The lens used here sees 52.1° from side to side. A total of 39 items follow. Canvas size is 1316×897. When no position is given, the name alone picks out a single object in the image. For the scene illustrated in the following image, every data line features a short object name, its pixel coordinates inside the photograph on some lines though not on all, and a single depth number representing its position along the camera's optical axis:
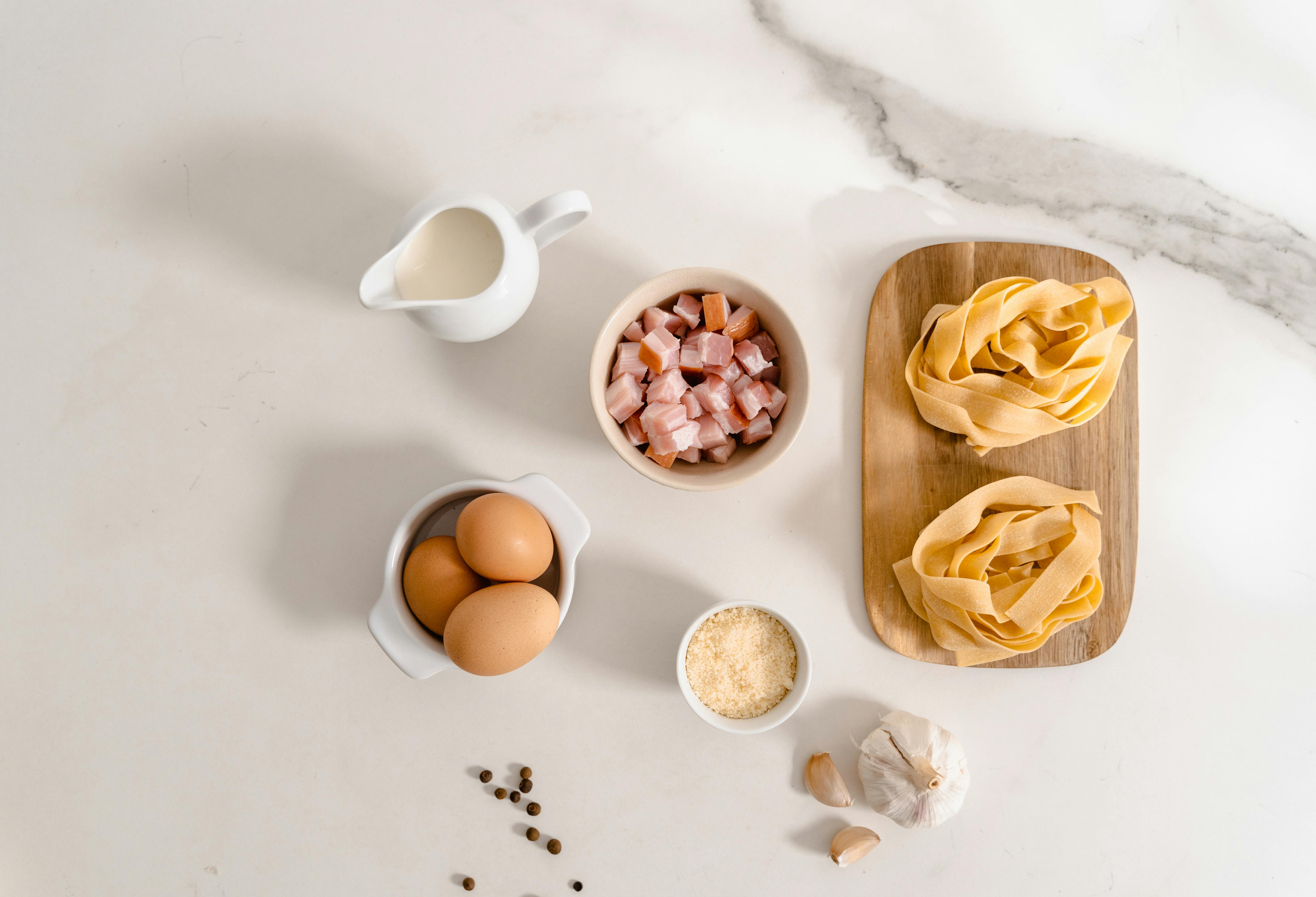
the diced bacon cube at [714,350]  0.72
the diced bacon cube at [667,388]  0.72
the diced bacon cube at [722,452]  0.73
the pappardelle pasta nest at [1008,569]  0.74
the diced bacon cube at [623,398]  0.72
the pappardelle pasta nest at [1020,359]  0.74
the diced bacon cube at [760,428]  0.73
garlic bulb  0.74
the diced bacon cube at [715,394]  0.72
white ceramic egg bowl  0.71
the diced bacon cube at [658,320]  0.73
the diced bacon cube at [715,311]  0.72
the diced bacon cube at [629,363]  0.73
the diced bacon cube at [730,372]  0.73
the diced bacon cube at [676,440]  0.71
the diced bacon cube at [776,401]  0.72
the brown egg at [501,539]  0.69
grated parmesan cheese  0.74
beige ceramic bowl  0.71
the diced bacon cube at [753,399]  0.72
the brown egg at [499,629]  0.67
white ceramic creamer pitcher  0.69
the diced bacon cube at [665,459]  0.72
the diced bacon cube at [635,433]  0.73
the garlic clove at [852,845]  0.75
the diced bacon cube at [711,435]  0.73
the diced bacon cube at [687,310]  0.73
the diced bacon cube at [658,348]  0.72
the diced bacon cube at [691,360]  0.72
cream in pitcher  0.71
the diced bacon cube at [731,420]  0.73
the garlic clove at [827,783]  0.75
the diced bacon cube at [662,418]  0.71
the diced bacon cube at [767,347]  0.73
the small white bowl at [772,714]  0.74
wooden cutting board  0.77
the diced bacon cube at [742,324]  0.73
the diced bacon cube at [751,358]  0.72
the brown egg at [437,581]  0.70
